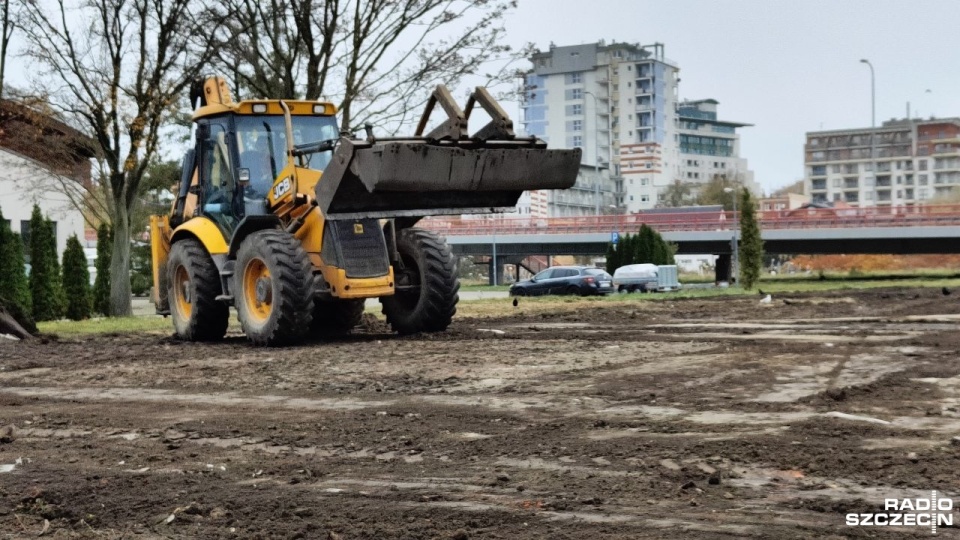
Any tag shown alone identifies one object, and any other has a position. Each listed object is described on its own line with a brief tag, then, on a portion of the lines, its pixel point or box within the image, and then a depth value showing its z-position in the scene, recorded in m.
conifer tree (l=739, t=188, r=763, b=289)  49.00
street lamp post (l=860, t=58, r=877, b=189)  86.01
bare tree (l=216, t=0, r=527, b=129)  29.31
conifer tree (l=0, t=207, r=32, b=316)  31.39
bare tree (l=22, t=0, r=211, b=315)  28.41
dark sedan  48.28
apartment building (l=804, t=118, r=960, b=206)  178.00
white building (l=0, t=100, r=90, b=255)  32.06
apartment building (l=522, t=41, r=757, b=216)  170.62
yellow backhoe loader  15.03
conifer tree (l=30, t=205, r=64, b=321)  33.94
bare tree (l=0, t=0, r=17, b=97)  28.56
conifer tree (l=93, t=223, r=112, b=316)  37.72
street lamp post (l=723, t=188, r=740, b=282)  64.12
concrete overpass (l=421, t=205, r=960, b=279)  65.94
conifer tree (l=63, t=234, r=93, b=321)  35.72
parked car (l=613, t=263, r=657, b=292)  54.25
